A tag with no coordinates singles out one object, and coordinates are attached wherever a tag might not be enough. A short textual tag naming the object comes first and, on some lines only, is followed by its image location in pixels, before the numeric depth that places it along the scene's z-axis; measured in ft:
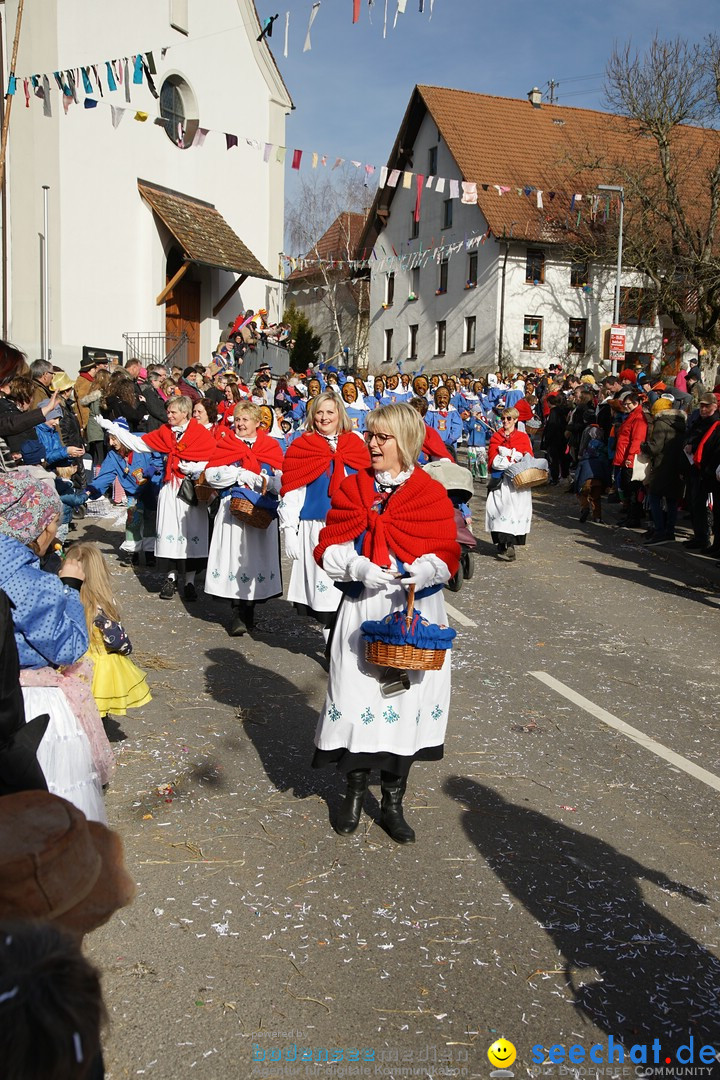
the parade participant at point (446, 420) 50.29
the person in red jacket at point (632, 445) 50.16
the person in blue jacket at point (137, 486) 36.63
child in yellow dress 17.34
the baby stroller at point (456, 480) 26.27
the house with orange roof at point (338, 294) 187.93
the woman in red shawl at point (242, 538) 28.73
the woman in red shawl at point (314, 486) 25.09
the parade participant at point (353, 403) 52.23
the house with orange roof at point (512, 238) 136.36
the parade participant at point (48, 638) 10.82
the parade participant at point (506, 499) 41.27
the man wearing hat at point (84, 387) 53.47
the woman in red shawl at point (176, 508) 32.81
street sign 91.56
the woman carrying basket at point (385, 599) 15.10
